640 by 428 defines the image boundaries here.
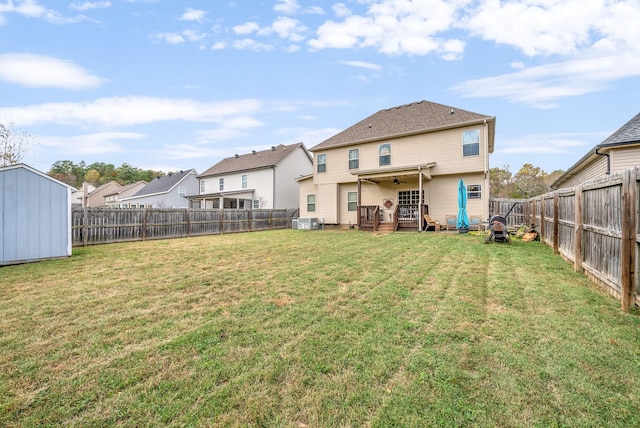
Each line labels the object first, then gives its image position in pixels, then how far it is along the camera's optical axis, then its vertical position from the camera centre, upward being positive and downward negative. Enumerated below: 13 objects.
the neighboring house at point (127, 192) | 41.59 +3.39
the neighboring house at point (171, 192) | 31.12 +2.58
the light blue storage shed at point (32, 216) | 6.98 -0.04
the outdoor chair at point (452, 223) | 14.55 -0.49
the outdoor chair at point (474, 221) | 14.14 -0.38
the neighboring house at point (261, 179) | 23.86 +3.17
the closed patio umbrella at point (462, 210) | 12.61 +0.16
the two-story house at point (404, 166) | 14.45 +2.79
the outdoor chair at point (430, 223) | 14.16 -0.48
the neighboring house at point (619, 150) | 9.62 +2.28
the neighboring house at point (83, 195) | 42.31 +3.07
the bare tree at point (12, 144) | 16.39 +4.22
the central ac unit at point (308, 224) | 17.76 -0.64
